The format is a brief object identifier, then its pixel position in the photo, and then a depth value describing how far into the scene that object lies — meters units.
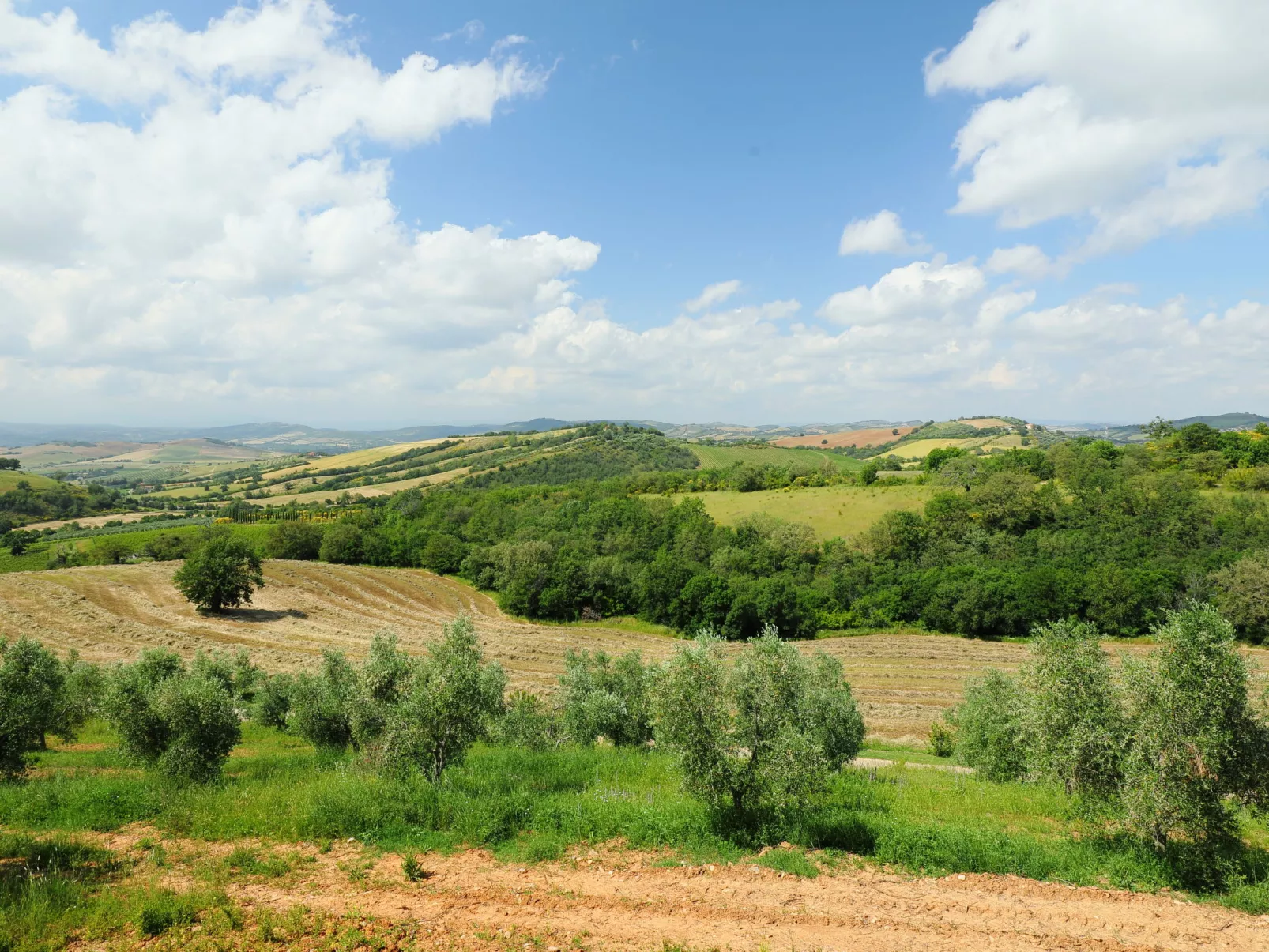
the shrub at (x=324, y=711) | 23.95
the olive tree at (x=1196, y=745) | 13.30
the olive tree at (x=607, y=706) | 26.83
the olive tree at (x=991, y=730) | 23.67
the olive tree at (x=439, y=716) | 17.16
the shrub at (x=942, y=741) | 34.16
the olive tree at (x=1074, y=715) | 14.82
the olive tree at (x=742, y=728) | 14.47
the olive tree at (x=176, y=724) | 17.03
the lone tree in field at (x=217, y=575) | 64.75
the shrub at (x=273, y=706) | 33.31
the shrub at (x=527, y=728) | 25.56
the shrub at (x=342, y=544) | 96.50
